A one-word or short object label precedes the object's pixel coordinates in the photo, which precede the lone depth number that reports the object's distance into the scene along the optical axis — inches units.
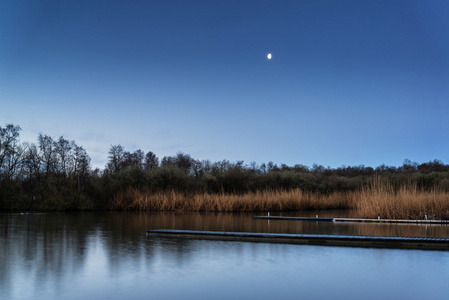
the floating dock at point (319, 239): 288.0
